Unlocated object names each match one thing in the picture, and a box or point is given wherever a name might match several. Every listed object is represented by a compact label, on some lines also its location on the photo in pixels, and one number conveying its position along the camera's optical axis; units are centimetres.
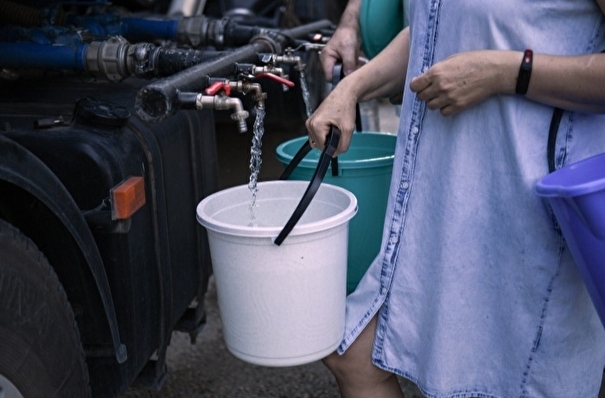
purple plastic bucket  128
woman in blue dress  143
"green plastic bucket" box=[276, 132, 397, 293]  185
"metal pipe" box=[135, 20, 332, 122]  129
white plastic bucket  145
